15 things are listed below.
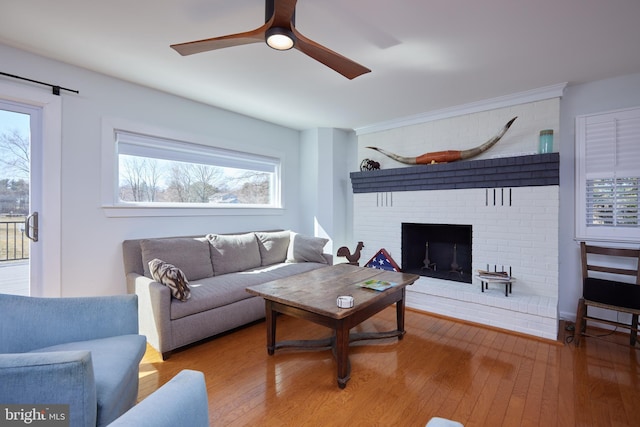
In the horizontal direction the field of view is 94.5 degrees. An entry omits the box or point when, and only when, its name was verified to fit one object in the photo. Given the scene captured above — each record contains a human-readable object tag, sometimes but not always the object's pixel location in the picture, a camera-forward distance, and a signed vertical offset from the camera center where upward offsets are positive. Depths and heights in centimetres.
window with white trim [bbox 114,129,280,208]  311 +47
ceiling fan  145 +96
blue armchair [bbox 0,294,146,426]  92 -59
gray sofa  238 -66
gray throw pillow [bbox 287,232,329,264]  389 -50
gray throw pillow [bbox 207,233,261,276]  329 -47
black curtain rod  241 +108
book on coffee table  236 -60
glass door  239 +13
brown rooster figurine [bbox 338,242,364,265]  410 -59
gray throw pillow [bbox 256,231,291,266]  384 -46
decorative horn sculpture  334 +72
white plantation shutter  279 +35
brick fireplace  298 -16
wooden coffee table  198 -62
